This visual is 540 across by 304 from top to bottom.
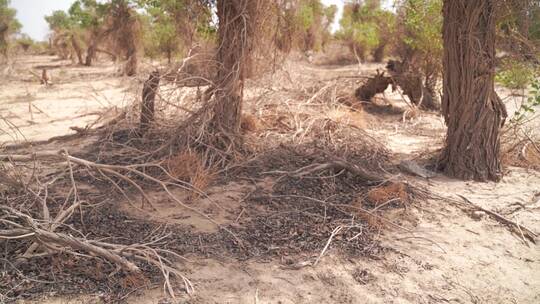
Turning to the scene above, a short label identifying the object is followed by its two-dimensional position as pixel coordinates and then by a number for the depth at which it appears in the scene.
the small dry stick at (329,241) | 2.78
